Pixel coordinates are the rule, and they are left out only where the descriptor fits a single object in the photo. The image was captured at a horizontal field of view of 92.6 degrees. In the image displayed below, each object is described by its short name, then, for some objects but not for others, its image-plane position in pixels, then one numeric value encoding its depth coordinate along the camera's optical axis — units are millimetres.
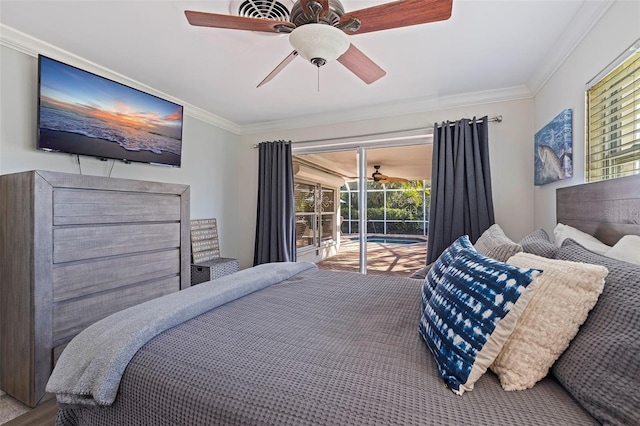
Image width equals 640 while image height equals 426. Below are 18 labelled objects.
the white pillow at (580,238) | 1445
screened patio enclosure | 3887
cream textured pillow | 799
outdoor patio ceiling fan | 4062
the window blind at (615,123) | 1490
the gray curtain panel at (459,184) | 3090
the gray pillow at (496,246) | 1380
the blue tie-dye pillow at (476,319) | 793
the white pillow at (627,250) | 1137
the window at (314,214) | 4750
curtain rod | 3141
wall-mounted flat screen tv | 2197
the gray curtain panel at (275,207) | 3990
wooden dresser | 1761
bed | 686
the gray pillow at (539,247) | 1258
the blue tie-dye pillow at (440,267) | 1231
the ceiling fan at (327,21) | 1409
